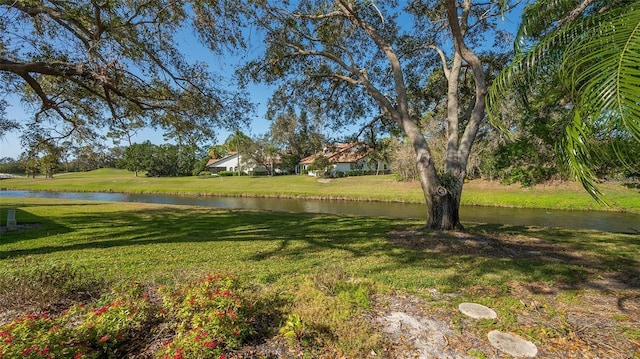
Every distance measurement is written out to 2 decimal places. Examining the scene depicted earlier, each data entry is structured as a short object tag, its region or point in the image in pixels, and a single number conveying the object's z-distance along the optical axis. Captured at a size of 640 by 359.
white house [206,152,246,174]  56.85
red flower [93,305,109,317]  2.60
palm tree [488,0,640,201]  1.53
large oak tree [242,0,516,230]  7.18
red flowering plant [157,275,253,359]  2.24
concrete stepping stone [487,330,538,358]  2.54
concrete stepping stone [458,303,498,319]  3.16
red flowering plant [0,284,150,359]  2.03
